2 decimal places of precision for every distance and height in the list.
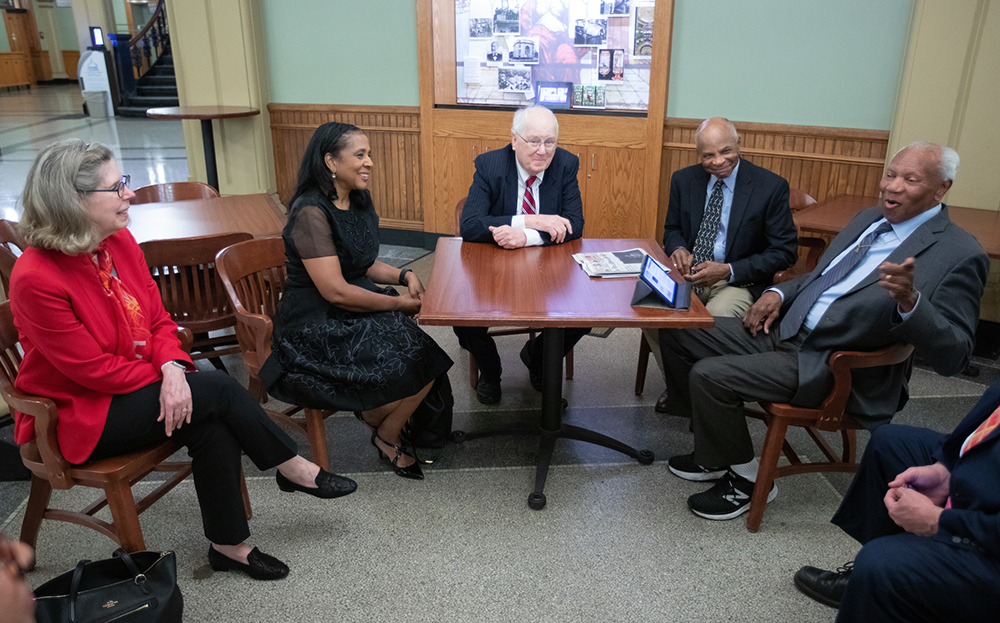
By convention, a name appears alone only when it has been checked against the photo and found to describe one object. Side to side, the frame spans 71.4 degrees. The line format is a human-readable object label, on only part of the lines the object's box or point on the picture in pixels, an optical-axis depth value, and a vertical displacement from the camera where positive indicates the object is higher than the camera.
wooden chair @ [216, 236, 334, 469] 2.56 -0.88
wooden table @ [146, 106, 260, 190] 5.06 -0.37
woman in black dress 2.49 -0.91
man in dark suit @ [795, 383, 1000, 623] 1.58 -1.07
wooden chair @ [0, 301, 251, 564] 1.89 -1.09
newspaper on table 2.65 -0.75
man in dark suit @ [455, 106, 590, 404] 3.04 -0.61
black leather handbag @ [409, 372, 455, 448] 2.80 -1.36
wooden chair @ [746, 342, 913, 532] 2.21 -1.13
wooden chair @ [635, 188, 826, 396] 3.43 -0.98
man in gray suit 2.10 -0.82
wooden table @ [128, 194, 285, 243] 3.20 -0.73
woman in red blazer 1.86 -0.80
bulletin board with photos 4.91 +0.07
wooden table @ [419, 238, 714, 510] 2.22 -0.76
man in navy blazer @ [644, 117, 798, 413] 3.00 -0.69
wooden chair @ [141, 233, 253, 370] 2.73 -0.87
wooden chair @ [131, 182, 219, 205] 3.89 -0.70
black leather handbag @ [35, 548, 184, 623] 1.75 -1.30
